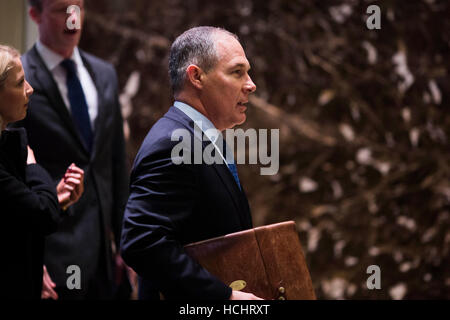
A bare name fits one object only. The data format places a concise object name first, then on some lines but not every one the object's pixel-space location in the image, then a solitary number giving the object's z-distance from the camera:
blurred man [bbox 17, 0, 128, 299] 8.93
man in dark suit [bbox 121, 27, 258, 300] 8.31
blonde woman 8.41
